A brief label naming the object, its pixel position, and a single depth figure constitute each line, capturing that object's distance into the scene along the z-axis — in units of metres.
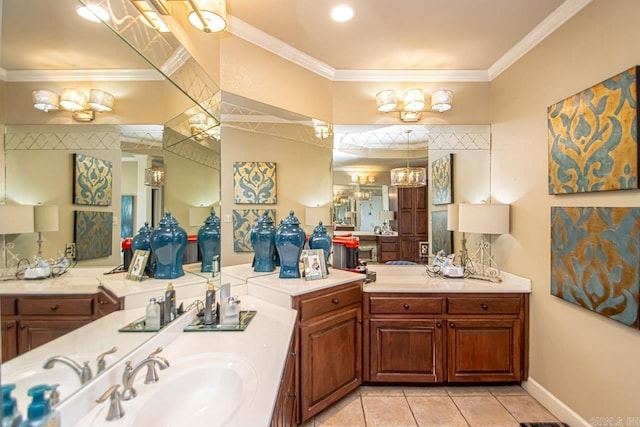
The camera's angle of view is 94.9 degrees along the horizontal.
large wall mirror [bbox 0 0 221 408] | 0.72
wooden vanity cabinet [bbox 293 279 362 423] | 1.84
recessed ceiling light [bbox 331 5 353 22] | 1.95
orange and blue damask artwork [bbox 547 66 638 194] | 1.54
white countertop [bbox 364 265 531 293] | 2.31
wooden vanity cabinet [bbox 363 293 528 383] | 2.31
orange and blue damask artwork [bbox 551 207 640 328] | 1.54
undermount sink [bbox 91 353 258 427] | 0.90
